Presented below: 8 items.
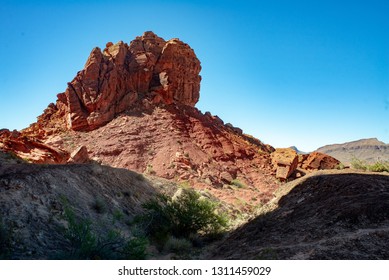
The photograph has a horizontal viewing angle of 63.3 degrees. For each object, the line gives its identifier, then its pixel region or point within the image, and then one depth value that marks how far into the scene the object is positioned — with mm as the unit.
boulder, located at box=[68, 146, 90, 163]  29031
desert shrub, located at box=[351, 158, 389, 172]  17297
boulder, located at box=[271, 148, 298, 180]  39281
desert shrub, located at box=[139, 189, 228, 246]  14380
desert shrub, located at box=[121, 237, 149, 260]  7988
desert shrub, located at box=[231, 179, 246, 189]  36000
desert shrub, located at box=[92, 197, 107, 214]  14072
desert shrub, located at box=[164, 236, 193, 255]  12414
